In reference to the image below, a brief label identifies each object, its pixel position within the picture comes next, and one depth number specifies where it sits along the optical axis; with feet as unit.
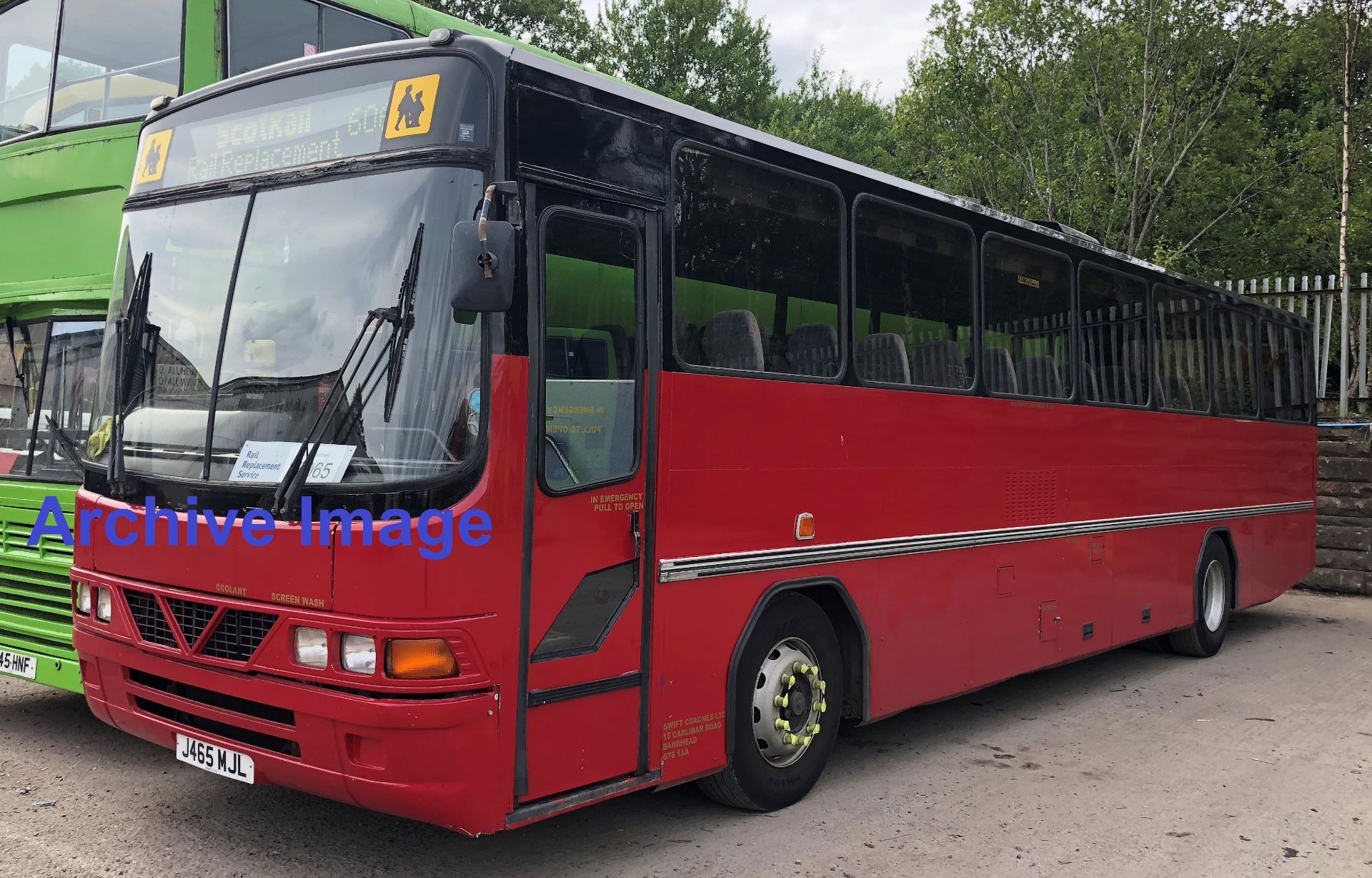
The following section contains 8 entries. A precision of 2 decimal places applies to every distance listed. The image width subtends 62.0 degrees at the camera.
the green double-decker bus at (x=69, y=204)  20.99
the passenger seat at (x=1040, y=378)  25.61
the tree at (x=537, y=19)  98.84
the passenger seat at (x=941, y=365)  22.33
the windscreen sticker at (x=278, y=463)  13.73
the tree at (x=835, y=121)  123.34
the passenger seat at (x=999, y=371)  24.30
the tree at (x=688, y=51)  114.32
